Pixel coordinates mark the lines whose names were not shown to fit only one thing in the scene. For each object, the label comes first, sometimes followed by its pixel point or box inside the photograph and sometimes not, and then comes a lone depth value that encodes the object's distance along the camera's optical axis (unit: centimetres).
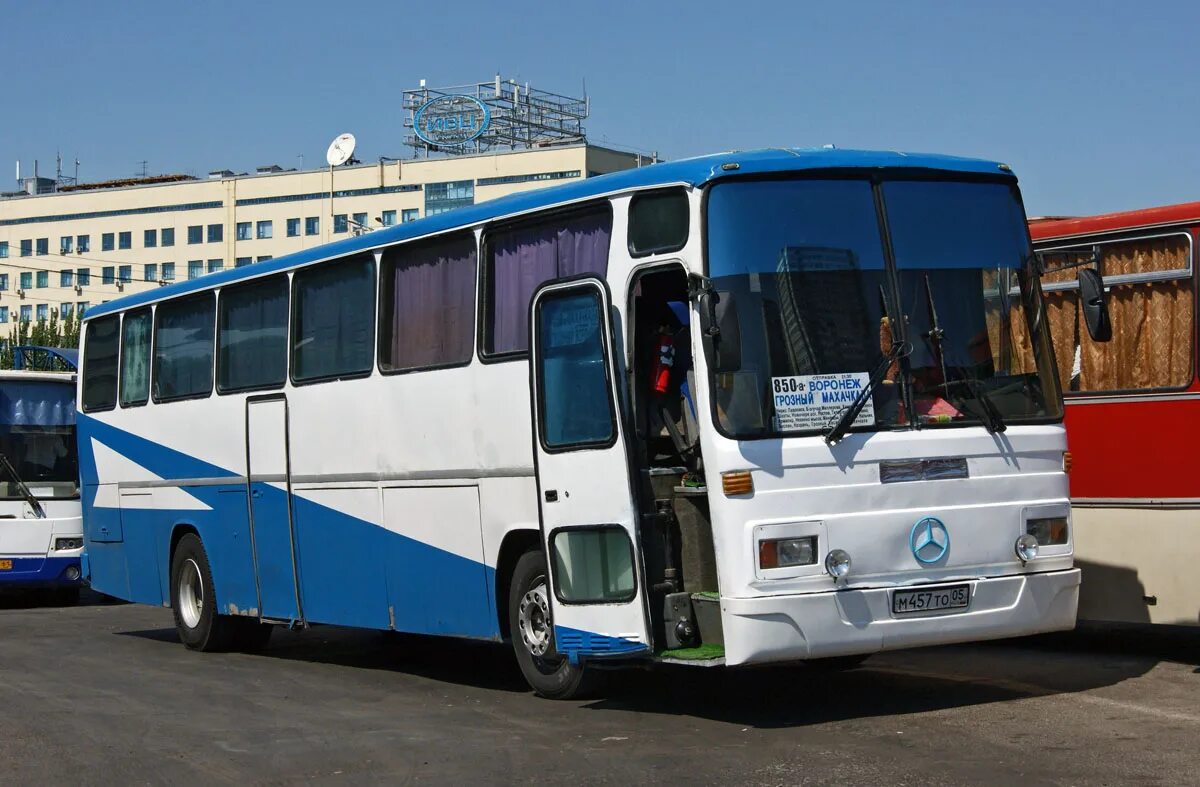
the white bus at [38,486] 2225
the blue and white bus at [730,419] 952
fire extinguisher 1021
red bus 1178
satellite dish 7872
